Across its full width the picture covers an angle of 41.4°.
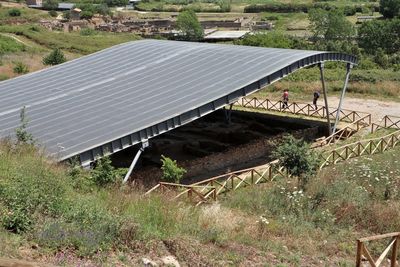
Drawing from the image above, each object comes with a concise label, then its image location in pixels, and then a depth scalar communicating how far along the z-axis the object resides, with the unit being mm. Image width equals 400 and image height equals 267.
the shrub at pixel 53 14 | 117250
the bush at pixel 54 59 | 45031
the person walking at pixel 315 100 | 31312
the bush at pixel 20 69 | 40884
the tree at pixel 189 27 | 93000
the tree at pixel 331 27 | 86312
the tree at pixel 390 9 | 114819
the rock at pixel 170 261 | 9066
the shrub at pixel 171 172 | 17078
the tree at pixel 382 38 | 73175
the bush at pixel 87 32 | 86681
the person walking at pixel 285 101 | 32281
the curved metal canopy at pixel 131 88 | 16656
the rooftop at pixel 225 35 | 89319
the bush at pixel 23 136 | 14784
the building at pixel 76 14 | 116375
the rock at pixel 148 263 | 8730
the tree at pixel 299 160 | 16766
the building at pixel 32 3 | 145400
